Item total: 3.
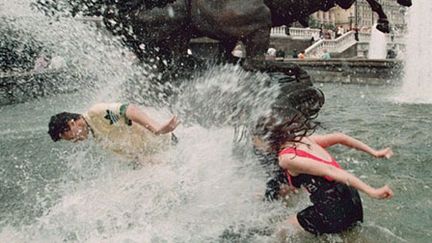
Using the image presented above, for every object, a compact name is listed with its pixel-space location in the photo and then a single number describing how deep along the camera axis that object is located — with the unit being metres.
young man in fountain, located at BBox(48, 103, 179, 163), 4.66
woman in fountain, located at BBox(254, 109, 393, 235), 3.85
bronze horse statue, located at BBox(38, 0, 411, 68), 5.95
